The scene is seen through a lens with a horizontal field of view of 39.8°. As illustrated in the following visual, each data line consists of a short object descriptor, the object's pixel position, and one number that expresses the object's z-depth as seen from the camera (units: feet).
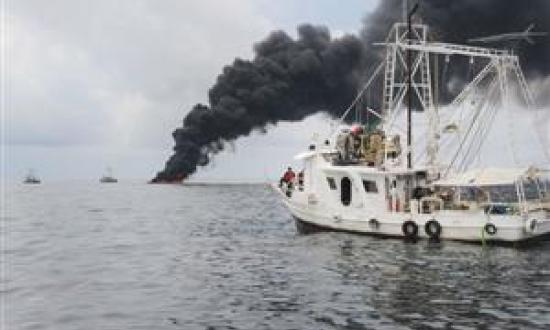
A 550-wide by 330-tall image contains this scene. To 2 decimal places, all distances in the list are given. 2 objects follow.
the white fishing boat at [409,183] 148.66
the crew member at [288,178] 189.47
